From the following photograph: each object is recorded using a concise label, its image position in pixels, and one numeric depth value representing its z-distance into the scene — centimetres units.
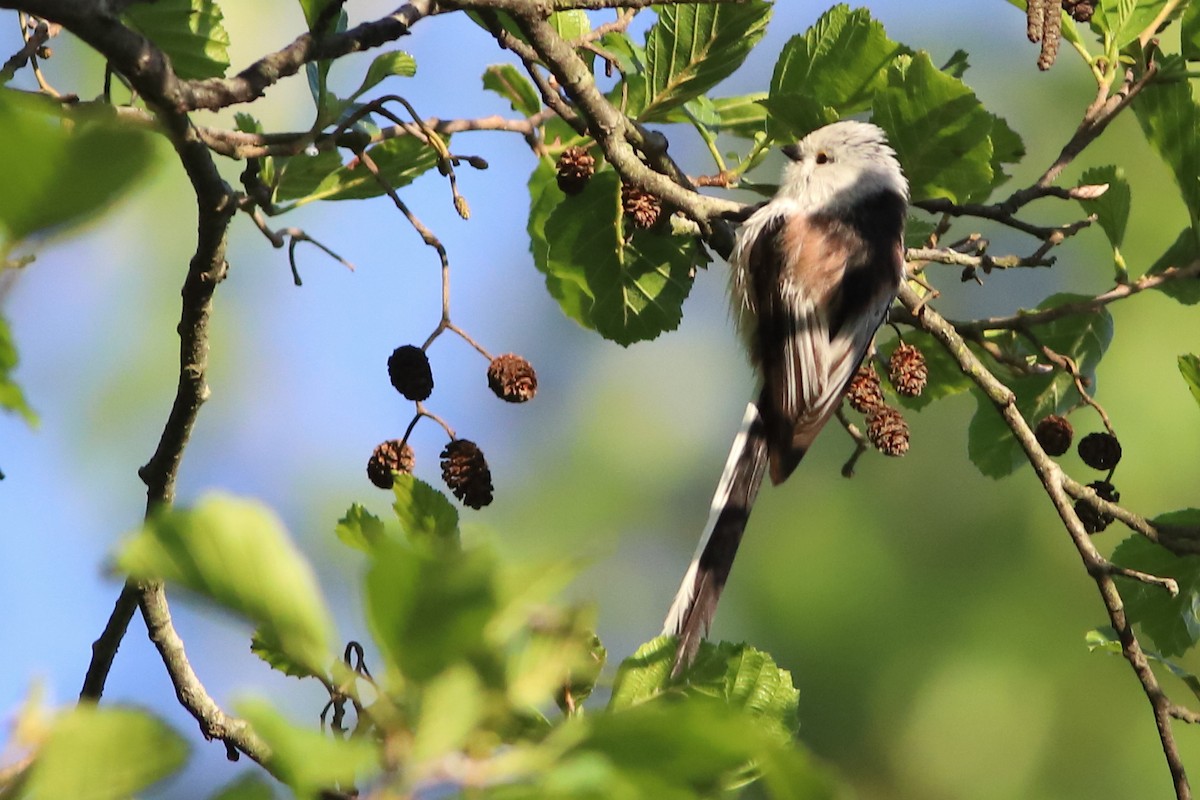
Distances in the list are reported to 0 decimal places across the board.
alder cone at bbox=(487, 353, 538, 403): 454
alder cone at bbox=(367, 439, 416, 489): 436
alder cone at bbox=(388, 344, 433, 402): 424
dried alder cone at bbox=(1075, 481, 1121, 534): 470
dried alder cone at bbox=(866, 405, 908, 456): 531
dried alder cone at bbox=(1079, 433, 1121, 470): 518
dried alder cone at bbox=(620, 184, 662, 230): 479
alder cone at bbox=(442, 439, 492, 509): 433
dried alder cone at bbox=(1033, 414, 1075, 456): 520
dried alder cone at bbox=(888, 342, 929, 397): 522
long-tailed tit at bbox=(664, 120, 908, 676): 584
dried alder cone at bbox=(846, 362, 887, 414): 574
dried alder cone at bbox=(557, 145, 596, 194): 474
